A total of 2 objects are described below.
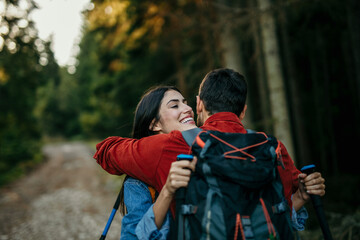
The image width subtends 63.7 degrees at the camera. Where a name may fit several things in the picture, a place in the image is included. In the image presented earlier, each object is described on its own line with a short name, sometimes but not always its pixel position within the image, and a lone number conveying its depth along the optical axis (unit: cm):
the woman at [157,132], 166
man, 184
